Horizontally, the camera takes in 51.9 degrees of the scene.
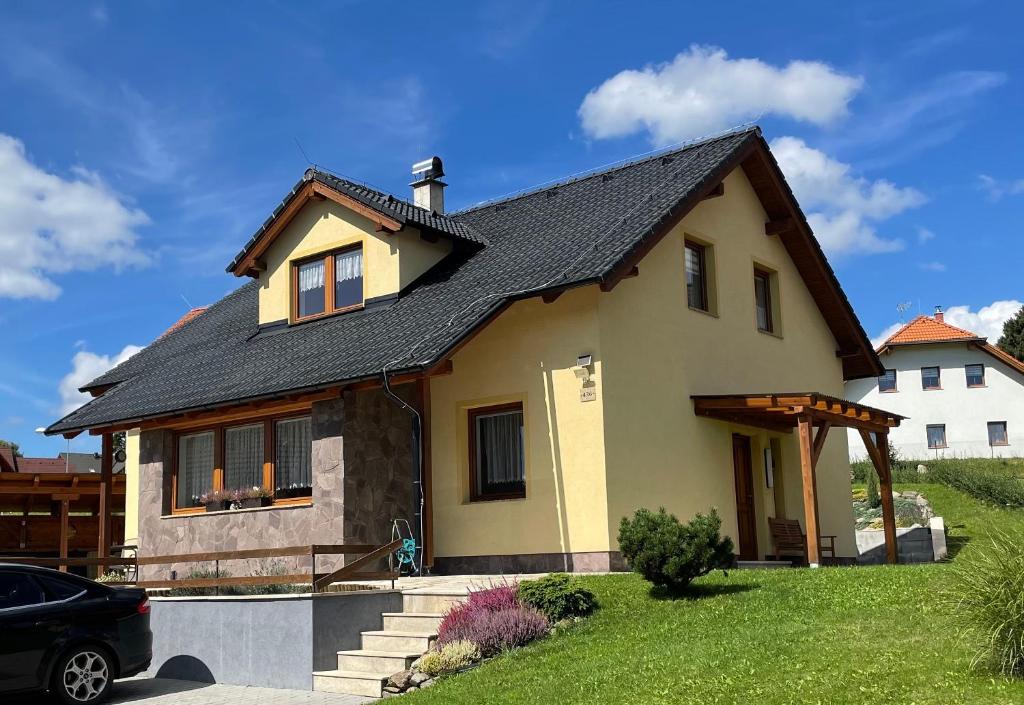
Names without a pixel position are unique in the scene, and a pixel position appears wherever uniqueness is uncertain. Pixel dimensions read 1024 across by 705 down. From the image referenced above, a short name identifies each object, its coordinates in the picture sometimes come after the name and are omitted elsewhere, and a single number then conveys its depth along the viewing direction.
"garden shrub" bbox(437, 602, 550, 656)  10.99
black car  10.88
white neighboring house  51.22
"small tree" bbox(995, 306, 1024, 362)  60.41
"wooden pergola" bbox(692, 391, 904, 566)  16.09
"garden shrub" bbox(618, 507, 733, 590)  11.43
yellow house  15.23
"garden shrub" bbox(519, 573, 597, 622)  11.50
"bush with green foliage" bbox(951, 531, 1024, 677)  7.48
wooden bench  18.75
